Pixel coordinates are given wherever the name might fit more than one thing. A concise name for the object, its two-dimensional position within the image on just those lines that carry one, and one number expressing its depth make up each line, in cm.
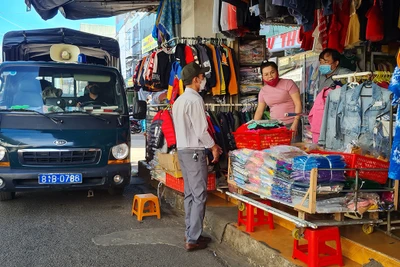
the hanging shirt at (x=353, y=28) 536
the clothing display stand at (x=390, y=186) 321
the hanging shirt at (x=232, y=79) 618
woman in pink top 490
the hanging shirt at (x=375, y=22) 497
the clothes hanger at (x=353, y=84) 366
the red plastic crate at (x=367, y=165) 308
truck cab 536
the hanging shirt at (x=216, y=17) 595
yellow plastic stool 524
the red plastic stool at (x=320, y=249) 302
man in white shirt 390
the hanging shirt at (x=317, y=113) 426
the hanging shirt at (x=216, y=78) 607
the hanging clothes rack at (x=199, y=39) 632
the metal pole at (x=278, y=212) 295
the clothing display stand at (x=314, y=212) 286
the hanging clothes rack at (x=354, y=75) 355
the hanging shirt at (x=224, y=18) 586
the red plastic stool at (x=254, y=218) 405
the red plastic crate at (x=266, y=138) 375
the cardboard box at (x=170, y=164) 517
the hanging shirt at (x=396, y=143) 274
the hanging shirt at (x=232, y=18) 578
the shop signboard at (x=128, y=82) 2617
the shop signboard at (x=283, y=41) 1133
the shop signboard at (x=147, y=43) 2233
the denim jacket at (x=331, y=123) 383
